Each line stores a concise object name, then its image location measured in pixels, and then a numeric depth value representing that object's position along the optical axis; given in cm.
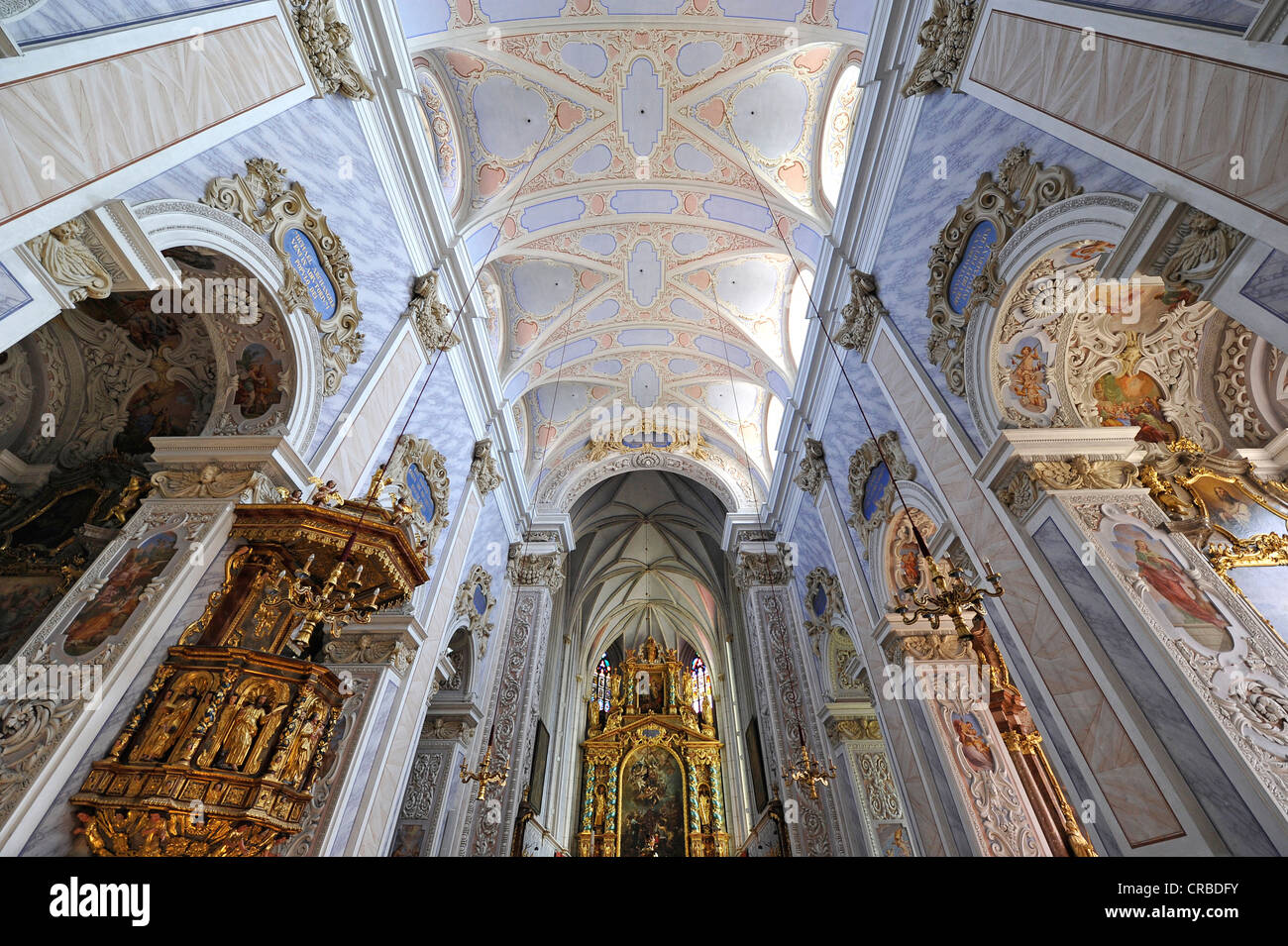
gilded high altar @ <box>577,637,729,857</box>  1939
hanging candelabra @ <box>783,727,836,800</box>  856
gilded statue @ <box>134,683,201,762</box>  342
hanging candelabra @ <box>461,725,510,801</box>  793
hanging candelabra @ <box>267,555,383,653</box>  404
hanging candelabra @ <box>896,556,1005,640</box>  418
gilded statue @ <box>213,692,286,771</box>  365
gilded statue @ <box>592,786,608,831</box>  1975
